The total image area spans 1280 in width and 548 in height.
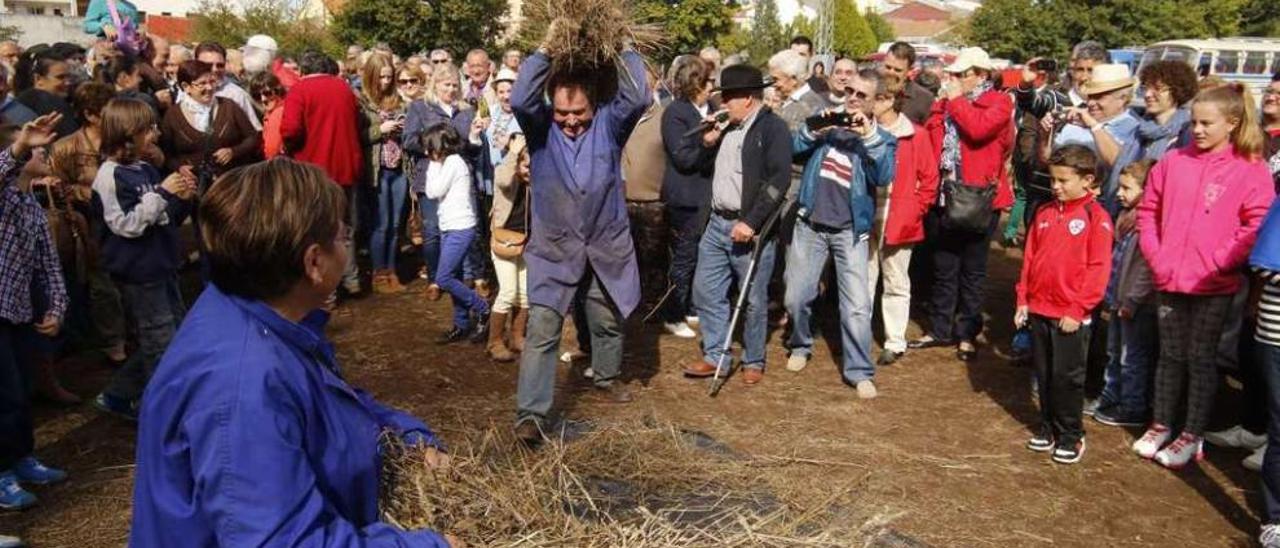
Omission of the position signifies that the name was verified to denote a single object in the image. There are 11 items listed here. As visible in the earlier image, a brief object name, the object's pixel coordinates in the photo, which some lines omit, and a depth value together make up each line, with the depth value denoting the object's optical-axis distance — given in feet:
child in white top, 22.74
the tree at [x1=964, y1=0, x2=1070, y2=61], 149.48
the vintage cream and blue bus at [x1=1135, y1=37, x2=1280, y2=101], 91.61
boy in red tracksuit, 16.30
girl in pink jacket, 15.47
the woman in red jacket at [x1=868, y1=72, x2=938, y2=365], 21.45
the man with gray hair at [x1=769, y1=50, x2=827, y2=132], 23.71
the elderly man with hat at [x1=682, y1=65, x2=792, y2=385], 19.53
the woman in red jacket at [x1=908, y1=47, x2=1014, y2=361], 22.44
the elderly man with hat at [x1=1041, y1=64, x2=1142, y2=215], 20.21
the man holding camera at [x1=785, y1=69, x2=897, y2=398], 19.60
